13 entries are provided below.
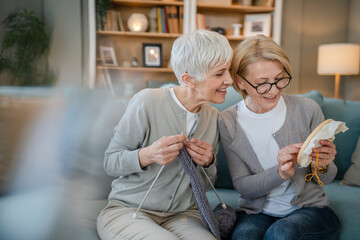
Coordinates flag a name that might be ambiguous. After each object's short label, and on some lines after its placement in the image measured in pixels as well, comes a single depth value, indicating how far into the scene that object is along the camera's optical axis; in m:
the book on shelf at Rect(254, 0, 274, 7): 3.78
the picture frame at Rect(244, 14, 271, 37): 3.80
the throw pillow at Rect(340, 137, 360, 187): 1.57
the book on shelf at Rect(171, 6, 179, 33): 3.63
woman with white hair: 1.07
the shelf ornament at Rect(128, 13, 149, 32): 3.63
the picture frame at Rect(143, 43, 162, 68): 3.75
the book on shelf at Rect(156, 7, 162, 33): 3.64
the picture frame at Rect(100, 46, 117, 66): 3.61
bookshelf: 3.60
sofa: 0.77
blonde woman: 1.10
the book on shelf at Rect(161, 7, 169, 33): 3.64
